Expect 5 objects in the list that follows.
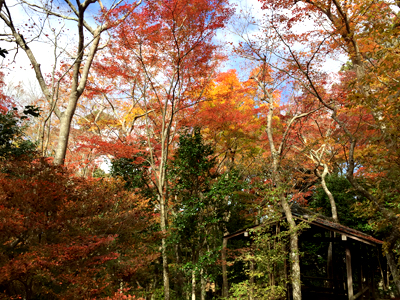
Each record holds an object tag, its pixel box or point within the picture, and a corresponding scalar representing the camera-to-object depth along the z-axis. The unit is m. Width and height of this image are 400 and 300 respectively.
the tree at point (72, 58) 6.53
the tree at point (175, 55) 8.39
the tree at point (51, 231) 4.36
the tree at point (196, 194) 8.16
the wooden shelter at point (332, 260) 8.10
